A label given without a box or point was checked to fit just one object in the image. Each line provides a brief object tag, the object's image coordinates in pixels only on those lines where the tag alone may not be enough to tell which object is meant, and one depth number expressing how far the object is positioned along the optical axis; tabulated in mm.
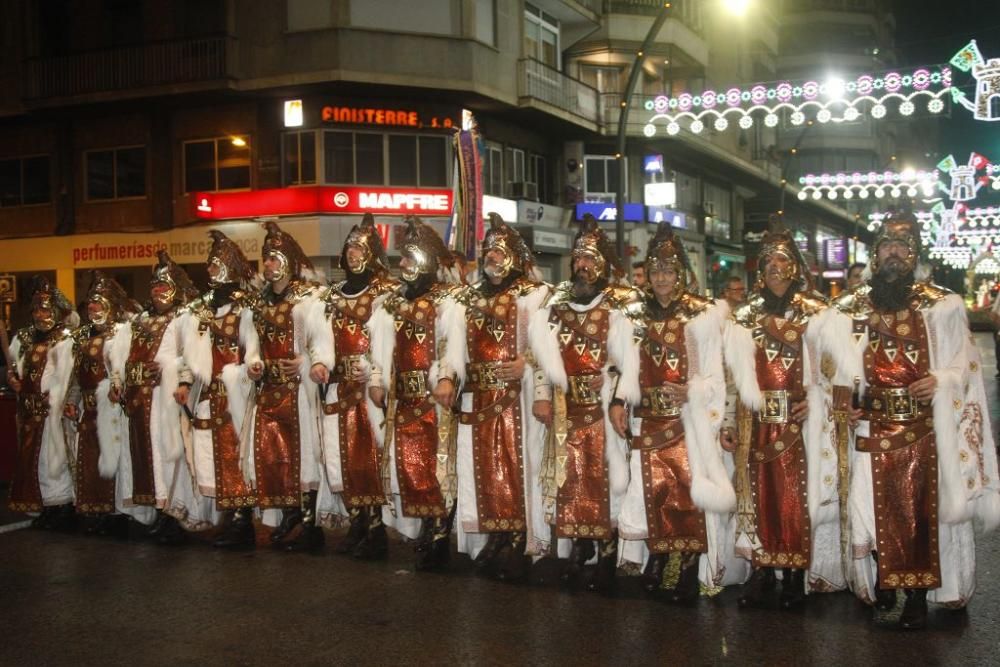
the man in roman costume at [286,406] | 7828
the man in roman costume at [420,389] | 7148
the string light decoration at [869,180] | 30406
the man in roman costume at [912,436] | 5668
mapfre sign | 22766
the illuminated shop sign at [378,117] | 22859
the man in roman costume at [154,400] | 8312
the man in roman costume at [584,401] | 6562
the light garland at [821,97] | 15977
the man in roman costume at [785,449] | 6000
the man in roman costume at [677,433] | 6176
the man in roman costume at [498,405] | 6949
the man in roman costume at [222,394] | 8039
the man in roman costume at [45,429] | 9008
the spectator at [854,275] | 6291
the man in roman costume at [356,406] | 7523
